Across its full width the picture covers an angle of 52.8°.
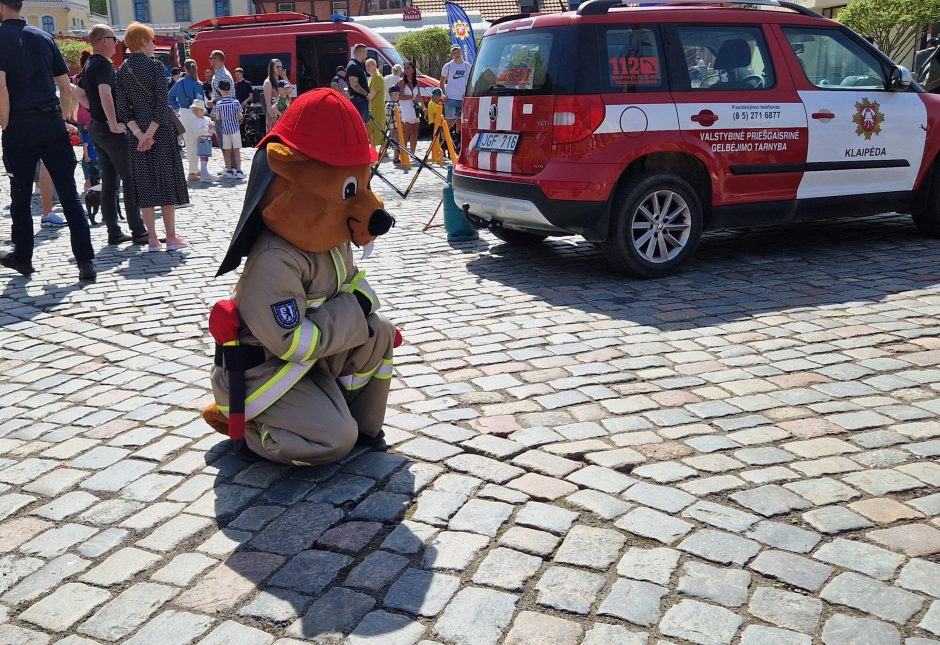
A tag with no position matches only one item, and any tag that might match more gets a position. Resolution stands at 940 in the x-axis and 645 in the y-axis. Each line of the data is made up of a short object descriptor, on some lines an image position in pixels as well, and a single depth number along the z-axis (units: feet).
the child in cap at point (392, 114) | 57.26
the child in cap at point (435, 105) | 56.03
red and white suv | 22.43
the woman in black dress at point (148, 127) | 27.35
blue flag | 65.05
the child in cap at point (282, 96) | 54.70
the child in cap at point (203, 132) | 45.03
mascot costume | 11.54
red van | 77.61
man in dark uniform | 23.34
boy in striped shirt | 48.65
